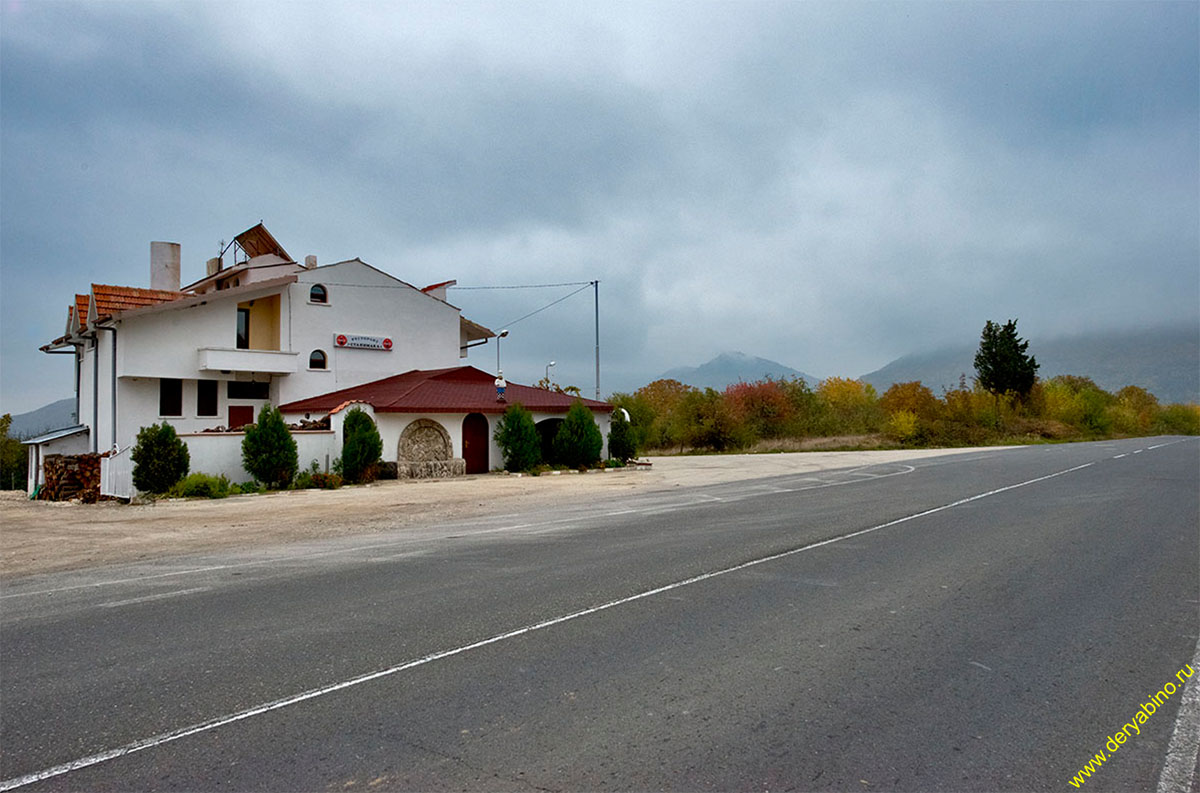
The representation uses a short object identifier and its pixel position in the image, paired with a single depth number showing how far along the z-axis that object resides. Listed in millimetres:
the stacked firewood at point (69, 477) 24250
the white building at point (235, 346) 27750
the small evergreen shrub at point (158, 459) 21641
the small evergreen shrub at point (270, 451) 23681
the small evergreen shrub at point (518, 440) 29969
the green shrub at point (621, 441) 33969
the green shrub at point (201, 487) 21688
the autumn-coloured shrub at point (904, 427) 53078
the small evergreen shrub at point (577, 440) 31297
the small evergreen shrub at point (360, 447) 25625
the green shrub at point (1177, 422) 90250
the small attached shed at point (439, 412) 27828
